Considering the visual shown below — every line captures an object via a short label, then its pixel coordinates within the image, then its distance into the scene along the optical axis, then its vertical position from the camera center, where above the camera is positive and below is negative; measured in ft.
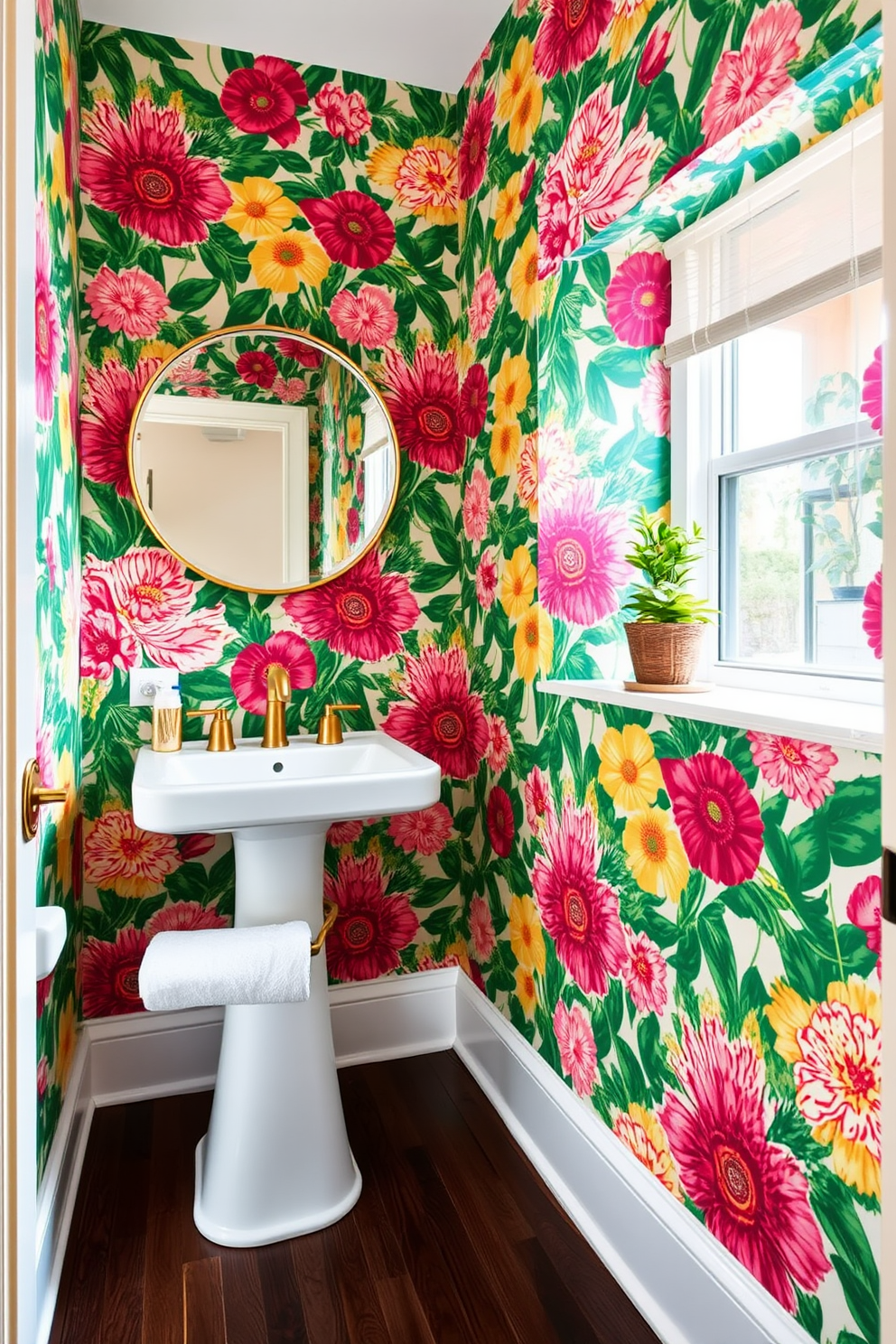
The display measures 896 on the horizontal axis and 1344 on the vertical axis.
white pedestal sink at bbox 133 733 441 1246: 4.81 -2.49
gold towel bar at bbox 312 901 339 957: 5.31 -1.73
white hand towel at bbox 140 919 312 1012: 4.70 -1.77
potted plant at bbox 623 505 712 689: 4.55 +0.27
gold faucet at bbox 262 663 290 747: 6.38 -0.34
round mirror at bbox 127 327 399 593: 6.36 +1.64
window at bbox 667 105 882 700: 3.97 +1.42
